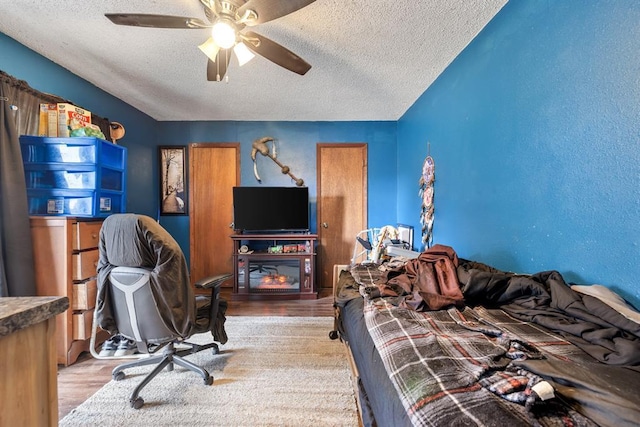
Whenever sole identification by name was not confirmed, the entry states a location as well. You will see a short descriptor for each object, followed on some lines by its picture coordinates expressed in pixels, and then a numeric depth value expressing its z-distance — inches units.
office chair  54.5
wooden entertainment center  125.9
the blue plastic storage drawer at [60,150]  73.8
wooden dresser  70.1
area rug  52.9
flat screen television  129.7
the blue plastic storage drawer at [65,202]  75.7
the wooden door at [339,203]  140.3
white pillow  32.3
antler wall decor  136.9
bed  21.7
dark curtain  64.8
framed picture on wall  140.4
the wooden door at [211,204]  139.4
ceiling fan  50.2
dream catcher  96.5
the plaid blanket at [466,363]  21.6
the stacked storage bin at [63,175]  74.6
